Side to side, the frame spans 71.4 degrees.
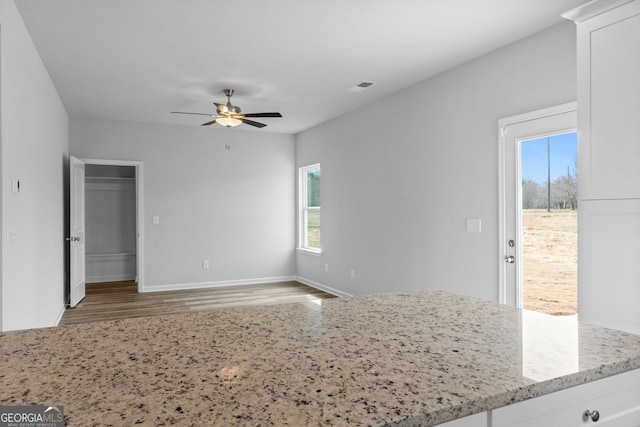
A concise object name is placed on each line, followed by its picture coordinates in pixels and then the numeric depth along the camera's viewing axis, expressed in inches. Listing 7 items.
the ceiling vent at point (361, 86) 187.2
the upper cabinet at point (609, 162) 91.4
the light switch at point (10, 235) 108.1
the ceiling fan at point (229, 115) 190.1
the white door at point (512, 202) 138.8
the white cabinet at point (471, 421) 30.7
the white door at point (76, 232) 219.3
